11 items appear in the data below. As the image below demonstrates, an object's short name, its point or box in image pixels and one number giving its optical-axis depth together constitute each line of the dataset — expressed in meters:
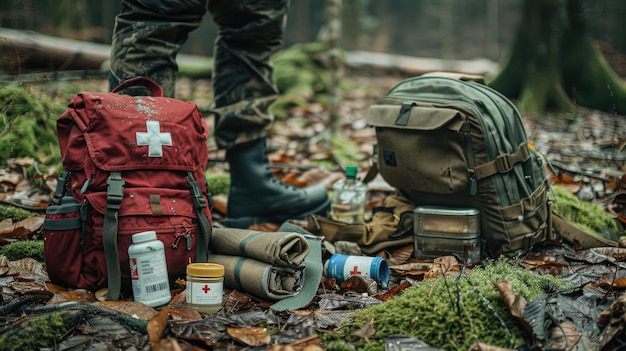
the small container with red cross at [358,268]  2.70
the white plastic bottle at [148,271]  2.31
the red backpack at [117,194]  2.39
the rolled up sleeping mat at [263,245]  2.50
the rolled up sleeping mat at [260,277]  2.47
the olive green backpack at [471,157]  2.96
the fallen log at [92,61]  7.79
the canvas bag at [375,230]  3.25
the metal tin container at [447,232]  3.04
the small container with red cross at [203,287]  2.31
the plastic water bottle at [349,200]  3.91
